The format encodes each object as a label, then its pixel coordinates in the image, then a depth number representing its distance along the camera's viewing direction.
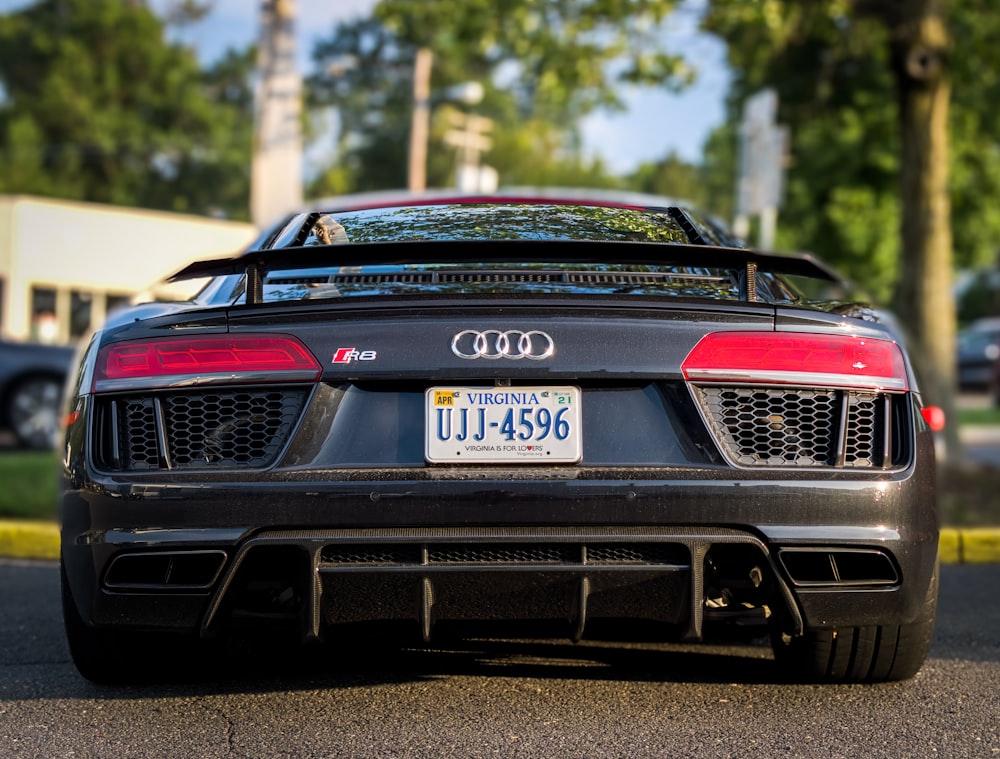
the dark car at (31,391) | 14.77
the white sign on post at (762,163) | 10.81
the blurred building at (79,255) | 33.16
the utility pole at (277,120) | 14.20
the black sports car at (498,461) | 3.42
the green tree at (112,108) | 60.97
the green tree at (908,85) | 11.47
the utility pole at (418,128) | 34.00
